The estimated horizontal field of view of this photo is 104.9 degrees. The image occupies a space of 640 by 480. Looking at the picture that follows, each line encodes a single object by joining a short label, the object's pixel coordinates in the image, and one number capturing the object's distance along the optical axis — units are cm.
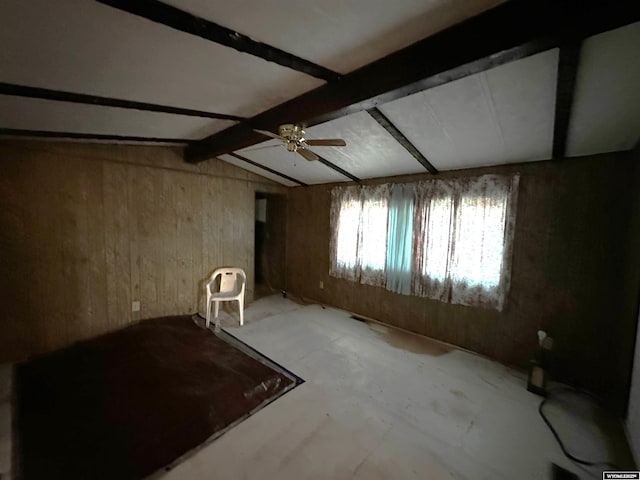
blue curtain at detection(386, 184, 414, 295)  330
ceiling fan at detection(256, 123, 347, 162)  191
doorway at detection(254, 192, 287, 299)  520
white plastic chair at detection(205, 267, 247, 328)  346
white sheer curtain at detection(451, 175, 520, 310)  257
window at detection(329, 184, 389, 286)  362
